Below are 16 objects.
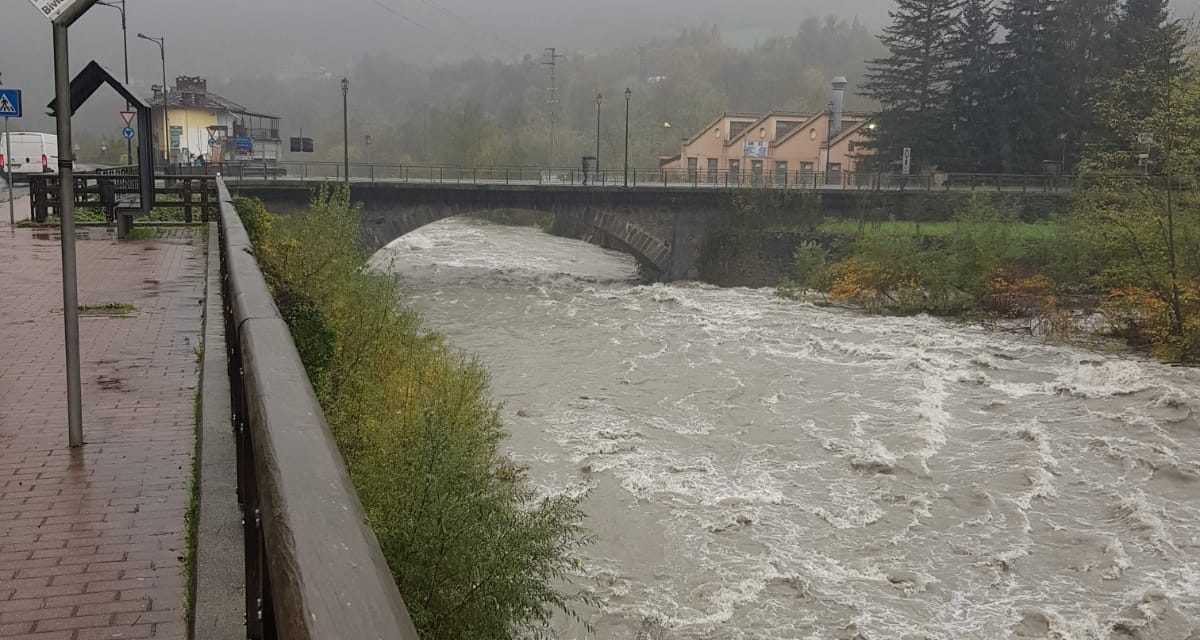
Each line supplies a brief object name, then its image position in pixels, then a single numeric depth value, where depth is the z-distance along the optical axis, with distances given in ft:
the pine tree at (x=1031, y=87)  171.22
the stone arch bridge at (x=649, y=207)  136.15
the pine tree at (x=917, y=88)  175.63
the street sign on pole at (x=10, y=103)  62.95
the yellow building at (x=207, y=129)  198.80
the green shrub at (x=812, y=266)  123.85
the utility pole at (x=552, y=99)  279.94
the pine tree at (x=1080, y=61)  166.50
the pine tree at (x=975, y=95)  173.78
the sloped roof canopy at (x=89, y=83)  43.96
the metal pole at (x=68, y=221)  18.24
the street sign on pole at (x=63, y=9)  17.67
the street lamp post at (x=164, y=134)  157.28
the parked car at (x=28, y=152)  160.86
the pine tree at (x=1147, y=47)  96.37
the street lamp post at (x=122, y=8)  124.99
